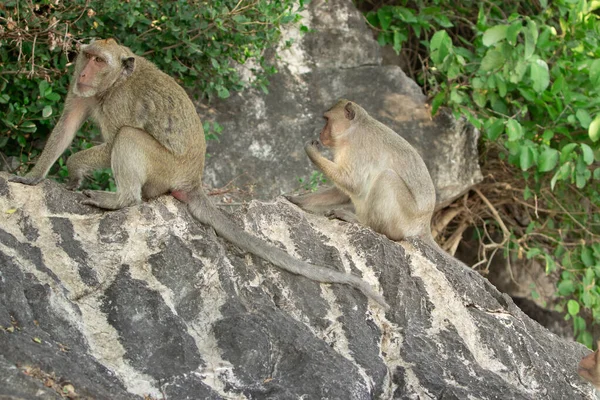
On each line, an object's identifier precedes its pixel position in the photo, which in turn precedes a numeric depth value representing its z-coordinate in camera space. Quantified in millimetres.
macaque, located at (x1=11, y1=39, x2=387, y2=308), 4445
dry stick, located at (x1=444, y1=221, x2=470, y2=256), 7652
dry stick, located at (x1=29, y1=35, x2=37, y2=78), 4700
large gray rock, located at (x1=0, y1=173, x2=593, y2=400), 3279
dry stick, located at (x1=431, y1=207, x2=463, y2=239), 7574
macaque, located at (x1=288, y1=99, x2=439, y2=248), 5270
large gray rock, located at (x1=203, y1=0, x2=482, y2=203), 6707
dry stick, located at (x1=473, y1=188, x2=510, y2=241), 7368
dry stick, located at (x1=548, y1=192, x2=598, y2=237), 7289
